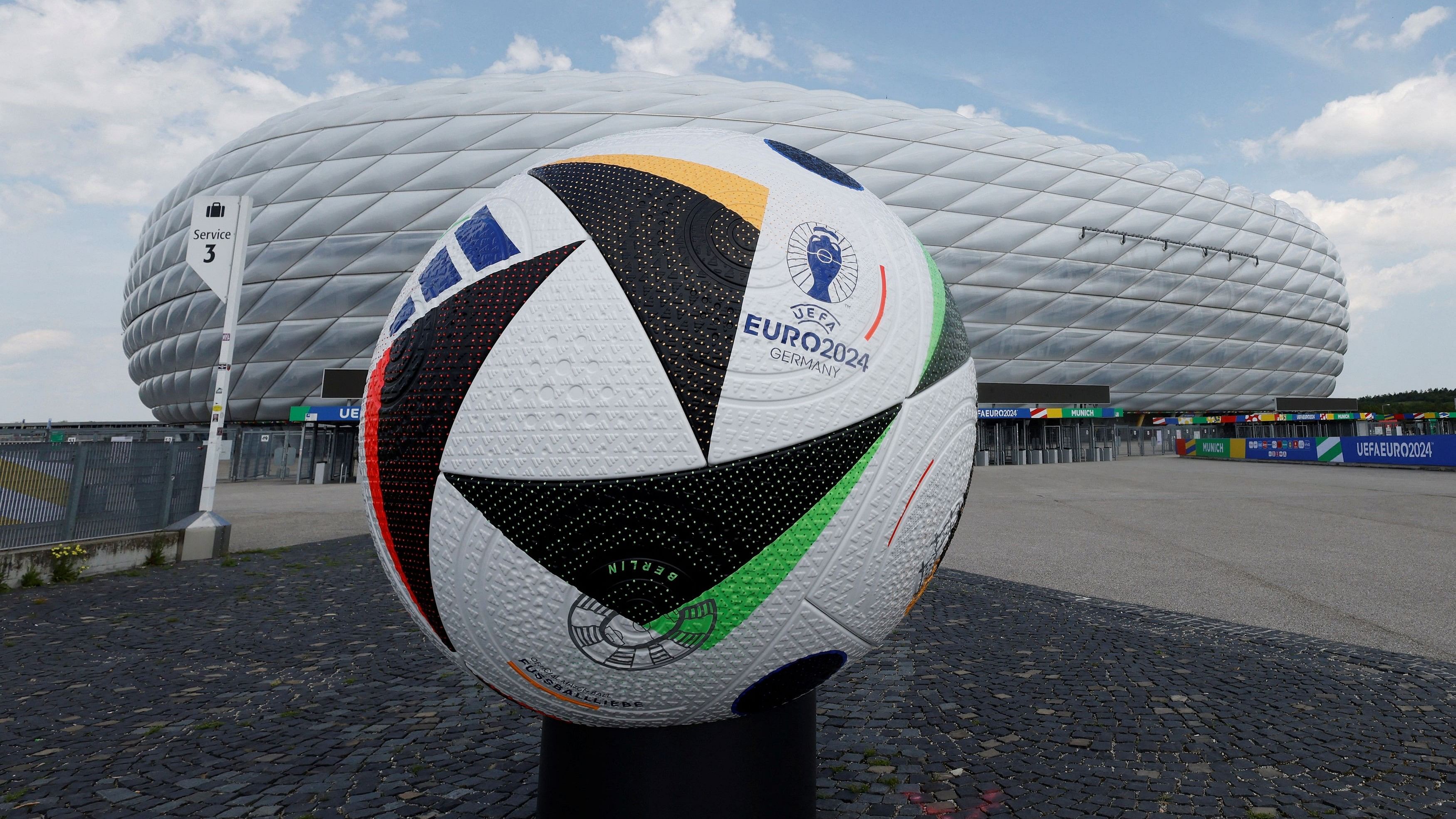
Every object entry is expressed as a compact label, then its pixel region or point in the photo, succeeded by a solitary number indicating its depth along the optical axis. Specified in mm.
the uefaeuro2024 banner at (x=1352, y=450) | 22391
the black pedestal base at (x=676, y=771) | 2018
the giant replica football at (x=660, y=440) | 1667
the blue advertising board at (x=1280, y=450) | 28047
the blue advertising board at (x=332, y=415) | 26000
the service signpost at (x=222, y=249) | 9469
